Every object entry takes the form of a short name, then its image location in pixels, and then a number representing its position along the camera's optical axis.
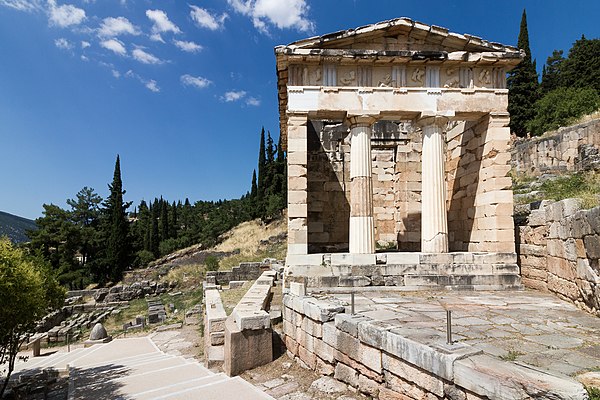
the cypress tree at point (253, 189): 50.73
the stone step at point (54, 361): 11.32
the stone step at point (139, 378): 6.15
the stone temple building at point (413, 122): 8.88
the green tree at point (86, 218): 39.09
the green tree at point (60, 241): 34.75
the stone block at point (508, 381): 2.49
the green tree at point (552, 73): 38.96
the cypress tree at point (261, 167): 47.97
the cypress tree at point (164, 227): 51.38
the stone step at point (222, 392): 4.86
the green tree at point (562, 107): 25.53
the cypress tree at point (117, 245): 36.34
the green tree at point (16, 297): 7.80
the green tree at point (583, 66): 33.19
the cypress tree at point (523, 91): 32.75
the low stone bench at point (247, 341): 6.00
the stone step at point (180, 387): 5.38
